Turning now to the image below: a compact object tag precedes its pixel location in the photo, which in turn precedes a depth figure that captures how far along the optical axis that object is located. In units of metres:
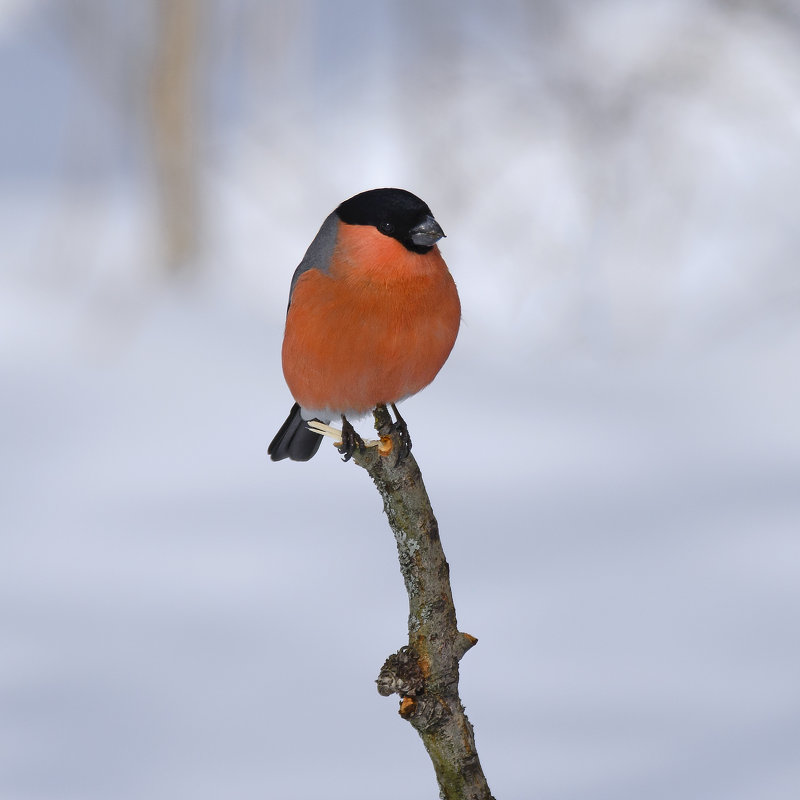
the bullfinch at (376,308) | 3.99
